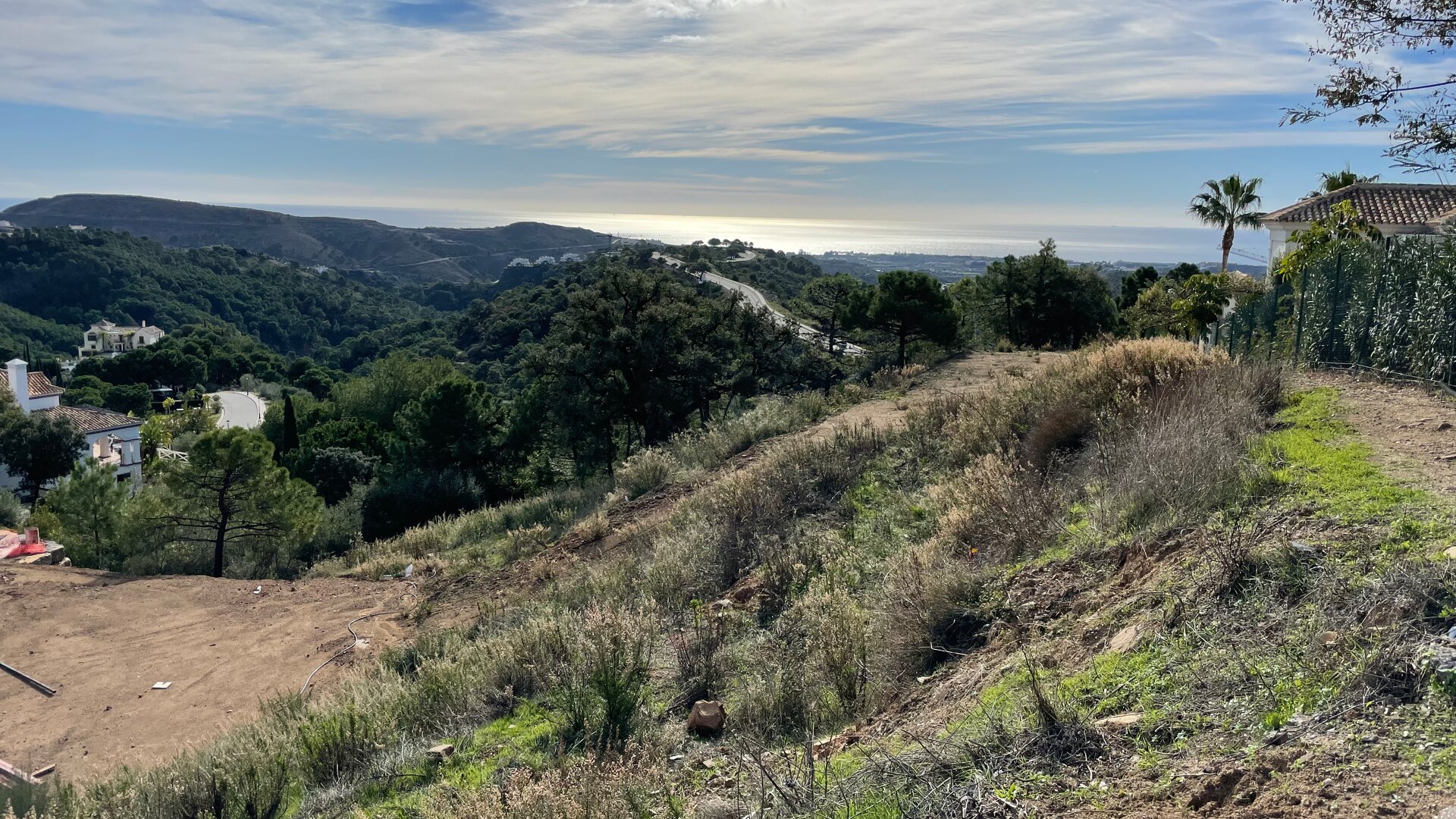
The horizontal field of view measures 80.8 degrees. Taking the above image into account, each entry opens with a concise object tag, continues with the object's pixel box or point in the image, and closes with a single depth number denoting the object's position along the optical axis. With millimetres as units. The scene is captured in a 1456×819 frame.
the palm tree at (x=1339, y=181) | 30016
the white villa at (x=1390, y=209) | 25047
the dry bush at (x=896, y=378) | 18875
